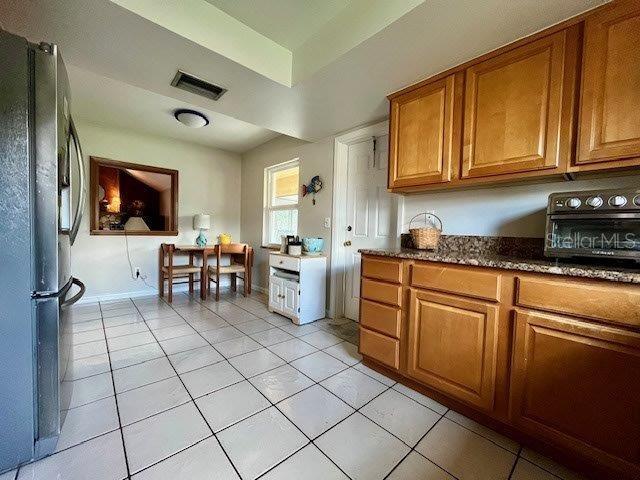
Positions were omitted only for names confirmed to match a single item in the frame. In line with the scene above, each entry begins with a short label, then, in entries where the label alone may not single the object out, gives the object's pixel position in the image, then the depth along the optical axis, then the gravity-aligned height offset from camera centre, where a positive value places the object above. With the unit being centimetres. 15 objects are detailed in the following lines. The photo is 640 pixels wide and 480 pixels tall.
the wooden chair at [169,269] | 351 -60
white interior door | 261 +24
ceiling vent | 190 +110
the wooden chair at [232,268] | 365 -59
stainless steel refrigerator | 101 -10
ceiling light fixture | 297 +127
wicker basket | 196 -3
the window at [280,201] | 381 +44
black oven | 114 +6
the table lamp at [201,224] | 401 +5
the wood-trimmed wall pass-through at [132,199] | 349 +40
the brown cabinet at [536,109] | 118 +70
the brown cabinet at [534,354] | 101 -57
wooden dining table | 367 -40
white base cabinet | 281 -64
